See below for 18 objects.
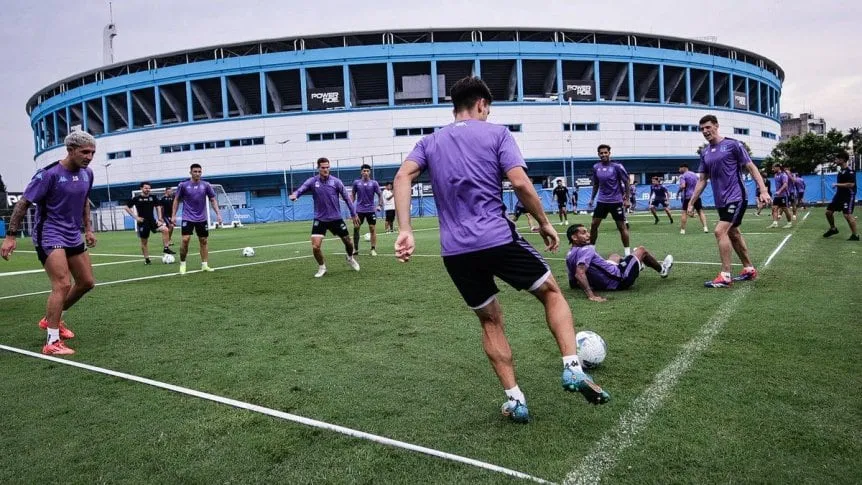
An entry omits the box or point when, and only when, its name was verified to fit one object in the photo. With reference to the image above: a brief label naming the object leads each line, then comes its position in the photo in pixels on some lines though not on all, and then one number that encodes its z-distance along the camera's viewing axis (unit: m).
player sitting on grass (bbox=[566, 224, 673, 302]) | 7.33
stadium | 52.53
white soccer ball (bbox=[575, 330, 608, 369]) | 4.43
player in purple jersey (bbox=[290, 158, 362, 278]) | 11.05
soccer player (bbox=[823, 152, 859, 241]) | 14.05
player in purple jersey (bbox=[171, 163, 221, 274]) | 12.31
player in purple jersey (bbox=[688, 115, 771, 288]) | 7.93
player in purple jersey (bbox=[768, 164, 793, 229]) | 19.09
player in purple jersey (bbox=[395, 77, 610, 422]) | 3.50
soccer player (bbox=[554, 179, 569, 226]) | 25.11
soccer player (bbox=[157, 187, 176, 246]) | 17.11
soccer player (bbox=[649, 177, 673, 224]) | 22.73
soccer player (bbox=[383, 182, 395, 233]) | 22.22
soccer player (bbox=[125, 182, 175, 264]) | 15.76
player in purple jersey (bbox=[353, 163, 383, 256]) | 15.46
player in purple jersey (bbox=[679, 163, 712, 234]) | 20.31
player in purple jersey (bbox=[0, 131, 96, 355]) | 6.03
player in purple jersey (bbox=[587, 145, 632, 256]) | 11.06
